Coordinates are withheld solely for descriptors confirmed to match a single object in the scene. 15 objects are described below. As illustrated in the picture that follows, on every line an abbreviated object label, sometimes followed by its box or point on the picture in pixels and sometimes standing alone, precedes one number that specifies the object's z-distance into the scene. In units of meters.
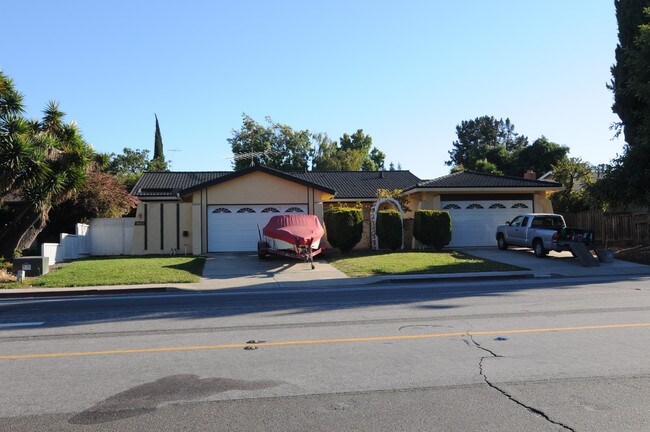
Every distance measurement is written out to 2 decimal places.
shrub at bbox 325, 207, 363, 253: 24.38
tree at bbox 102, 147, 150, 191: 54.66
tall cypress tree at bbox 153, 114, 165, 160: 64.20
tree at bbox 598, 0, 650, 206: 21.20
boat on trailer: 20.44
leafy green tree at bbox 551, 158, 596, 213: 29.75
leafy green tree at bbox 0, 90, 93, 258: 18.80
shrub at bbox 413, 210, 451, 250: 25.45
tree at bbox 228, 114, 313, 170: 61.97
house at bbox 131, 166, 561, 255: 26.17
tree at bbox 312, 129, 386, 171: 62.09
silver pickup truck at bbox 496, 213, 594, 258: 21.45
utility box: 17.03
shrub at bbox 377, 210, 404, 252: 25.58
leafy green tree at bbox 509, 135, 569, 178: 56.91
